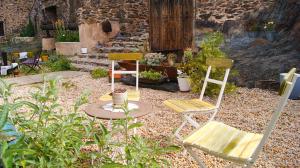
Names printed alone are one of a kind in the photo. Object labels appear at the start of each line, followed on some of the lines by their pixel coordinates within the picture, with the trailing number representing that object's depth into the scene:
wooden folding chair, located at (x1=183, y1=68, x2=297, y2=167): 1.76
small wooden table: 2.39
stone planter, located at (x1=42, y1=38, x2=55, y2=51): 10.97
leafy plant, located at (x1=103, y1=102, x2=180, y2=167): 1.58
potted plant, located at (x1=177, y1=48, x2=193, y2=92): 5.49
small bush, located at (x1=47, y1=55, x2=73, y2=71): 8.56
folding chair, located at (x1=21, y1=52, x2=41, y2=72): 8.31
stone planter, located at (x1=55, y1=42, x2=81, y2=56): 9.55
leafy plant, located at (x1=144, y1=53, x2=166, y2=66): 6.64
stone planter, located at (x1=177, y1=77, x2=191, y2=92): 5.48
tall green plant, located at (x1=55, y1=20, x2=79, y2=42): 9.96
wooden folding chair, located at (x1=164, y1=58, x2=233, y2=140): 2.90
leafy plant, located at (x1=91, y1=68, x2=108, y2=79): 7.35
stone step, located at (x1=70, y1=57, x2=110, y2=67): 8.23
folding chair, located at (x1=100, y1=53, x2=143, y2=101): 4.03
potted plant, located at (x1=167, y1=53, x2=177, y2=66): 6.70
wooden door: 7.15
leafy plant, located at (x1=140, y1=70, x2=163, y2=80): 6.03
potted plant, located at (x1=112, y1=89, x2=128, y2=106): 2.58
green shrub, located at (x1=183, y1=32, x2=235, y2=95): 4.98
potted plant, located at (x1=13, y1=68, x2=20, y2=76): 7.91
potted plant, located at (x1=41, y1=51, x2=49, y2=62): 9.72
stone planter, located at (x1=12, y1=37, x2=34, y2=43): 13.75
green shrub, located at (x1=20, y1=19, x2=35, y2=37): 14.23
